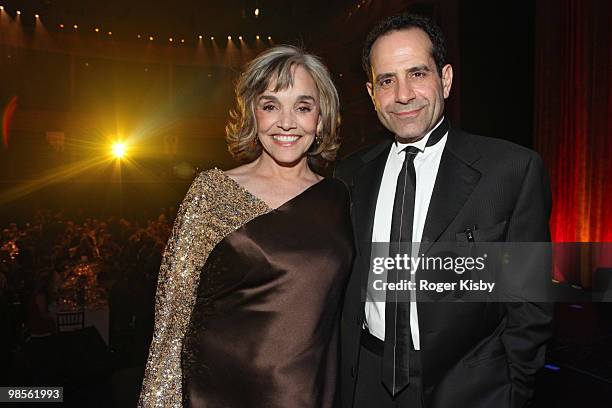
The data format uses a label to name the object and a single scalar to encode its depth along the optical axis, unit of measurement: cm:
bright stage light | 1437
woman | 162
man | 156
